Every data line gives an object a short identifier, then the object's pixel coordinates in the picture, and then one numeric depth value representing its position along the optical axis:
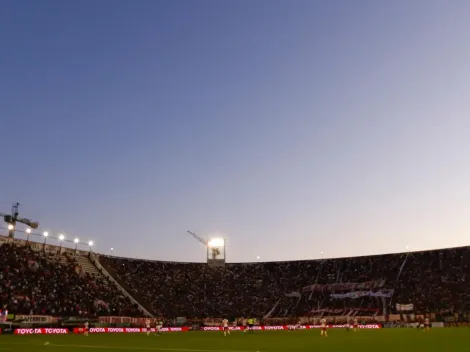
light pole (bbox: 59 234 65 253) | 96.68
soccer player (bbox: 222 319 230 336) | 56.22
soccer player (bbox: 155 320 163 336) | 61.10
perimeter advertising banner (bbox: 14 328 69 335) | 57.17
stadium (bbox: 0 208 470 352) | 75.00
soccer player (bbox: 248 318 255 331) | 67.25
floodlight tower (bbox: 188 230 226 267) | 130.75
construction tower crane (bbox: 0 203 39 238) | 99.38
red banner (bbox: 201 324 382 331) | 82.31
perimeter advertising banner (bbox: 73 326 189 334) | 63.47
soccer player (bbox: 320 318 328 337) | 51.53
